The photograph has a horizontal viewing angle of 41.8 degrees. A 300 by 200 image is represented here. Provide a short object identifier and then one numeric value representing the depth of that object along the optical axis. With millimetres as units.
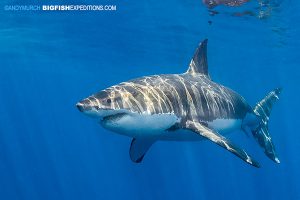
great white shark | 5840
